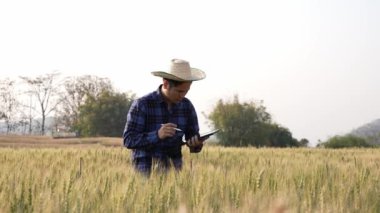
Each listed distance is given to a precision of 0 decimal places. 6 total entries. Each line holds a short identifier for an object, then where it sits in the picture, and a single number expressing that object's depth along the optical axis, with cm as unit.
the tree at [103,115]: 4406
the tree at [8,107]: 4757
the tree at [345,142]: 4695
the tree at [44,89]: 4616
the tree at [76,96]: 4631
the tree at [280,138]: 4494
